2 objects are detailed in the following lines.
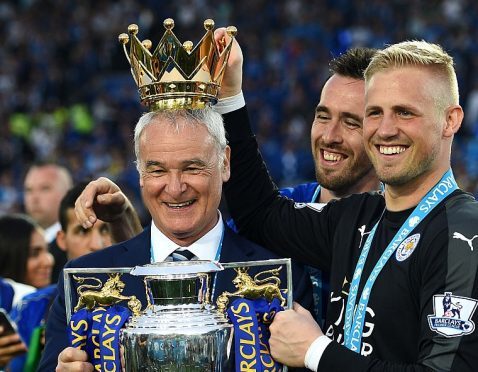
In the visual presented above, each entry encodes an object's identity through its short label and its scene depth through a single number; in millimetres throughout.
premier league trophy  6359
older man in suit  7160
